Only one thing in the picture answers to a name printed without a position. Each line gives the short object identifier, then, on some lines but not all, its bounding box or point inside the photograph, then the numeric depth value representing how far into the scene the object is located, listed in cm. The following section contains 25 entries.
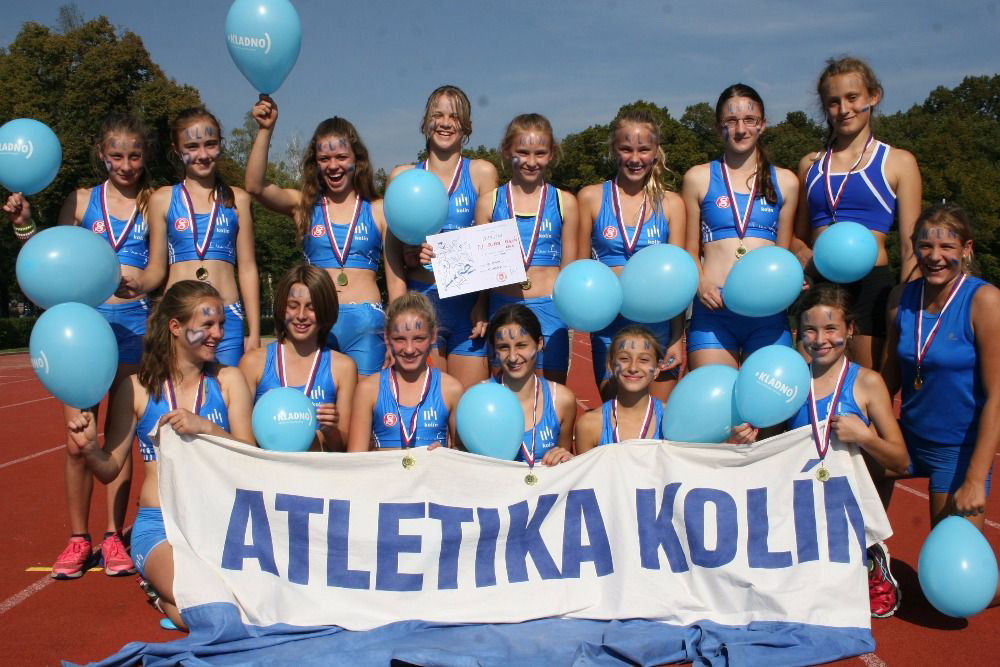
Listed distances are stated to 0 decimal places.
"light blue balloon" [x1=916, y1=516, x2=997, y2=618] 379
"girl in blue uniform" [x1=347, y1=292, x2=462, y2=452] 454
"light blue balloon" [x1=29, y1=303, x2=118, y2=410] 386
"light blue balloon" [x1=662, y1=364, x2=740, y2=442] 405
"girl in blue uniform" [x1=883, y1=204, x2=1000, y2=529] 408
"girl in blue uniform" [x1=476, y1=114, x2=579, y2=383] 518
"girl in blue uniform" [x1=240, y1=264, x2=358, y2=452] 468
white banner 397
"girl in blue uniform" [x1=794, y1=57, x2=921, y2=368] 482
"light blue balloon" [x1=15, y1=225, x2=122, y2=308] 414
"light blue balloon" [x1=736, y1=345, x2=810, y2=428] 382
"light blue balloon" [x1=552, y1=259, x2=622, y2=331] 449
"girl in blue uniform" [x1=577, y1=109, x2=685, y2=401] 509
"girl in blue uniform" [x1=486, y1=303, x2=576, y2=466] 452
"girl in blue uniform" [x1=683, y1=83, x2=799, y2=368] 497
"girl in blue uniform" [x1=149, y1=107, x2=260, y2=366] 515
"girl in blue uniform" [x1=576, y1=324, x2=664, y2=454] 443
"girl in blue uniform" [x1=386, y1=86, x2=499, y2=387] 536
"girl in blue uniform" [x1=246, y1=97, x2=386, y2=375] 525
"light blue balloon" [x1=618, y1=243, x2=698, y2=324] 448
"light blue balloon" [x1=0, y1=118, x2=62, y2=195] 472
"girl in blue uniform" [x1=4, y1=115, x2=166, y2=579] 509
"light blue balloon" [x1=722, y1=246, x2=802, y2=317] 445
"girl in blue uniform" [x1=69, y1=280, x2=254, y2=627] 429
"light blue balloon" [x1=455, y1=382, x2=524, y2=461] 401
